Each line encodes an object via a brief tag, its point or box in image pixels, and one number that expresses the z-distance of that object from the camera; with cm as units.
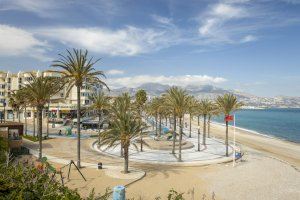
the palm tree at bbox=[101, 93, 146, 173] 2843
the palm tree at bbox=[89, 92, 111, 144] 4851
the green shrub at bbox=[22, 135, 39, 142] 4692
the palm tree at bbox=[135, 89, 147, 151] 6312
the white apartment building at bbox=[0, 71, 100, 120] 8484
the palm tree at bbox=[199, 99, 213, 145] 4847
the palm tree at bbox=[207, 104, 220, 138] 4757
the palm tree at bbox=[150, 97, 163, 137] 5521
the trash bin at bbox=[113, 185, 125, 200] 1992
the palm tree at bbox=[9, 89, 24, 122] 5581
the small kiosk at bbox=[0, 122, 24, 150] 3380
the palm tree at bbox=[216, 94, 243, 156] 3818
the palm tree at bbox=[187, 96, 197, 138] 5365
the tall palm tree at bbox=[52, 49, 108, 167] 2978
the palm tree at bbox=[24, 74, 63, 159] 3268
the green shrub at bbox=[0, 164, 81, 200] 803
